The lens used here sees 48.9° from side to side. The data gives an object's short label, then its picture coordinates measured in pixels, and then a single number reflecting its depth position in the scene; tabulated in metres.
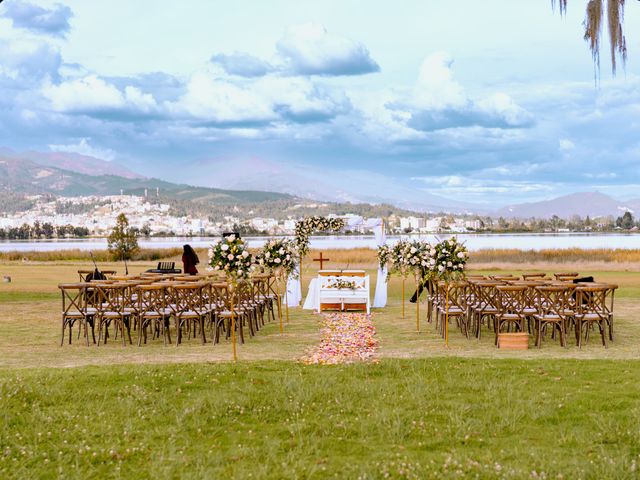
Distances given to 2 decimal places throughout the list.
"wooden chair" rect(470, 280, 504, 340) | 13.05
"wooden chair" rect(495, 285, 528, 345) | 12.20
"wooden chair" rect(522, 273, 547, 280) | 16.28
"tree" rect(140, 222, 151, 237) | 133.62
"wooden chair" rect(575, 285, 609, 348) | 11.91
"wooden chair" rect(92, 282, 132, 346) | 12.39
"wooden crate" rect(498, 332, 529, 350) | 12.12
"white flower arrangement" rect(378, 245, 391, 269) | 18.16
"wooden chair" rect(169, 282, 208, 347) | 12.33
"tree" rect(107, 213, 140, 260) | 48.50
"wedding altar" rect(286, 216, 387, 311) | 18.83
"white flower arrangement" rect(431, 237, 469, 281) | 12.41
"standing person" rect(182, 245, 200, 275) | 18.98
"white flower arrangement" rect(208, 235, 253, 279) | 11.60
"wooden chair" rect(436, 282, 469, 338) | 13.71
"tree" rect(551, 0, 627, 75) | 10.81
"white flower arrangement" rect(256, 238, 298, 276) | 14.62
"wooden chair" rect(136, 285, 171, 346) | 12.52
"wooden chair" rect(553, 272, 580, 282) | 15.73
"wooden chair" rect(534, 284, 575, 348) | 12.00
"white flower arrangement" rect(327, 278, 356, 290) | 17.98
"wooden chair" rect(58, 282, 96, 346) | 12.53
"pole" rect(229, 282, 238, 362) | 10.71
